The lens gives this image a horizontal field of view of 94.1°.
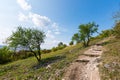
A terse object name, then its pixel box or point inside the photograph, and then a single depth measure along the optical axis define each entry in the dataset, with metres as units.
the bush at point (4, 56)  23.52
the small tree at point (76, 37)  17.51
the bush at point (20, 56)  23.54
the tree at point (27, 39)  10.67
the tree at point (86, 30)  17.02
